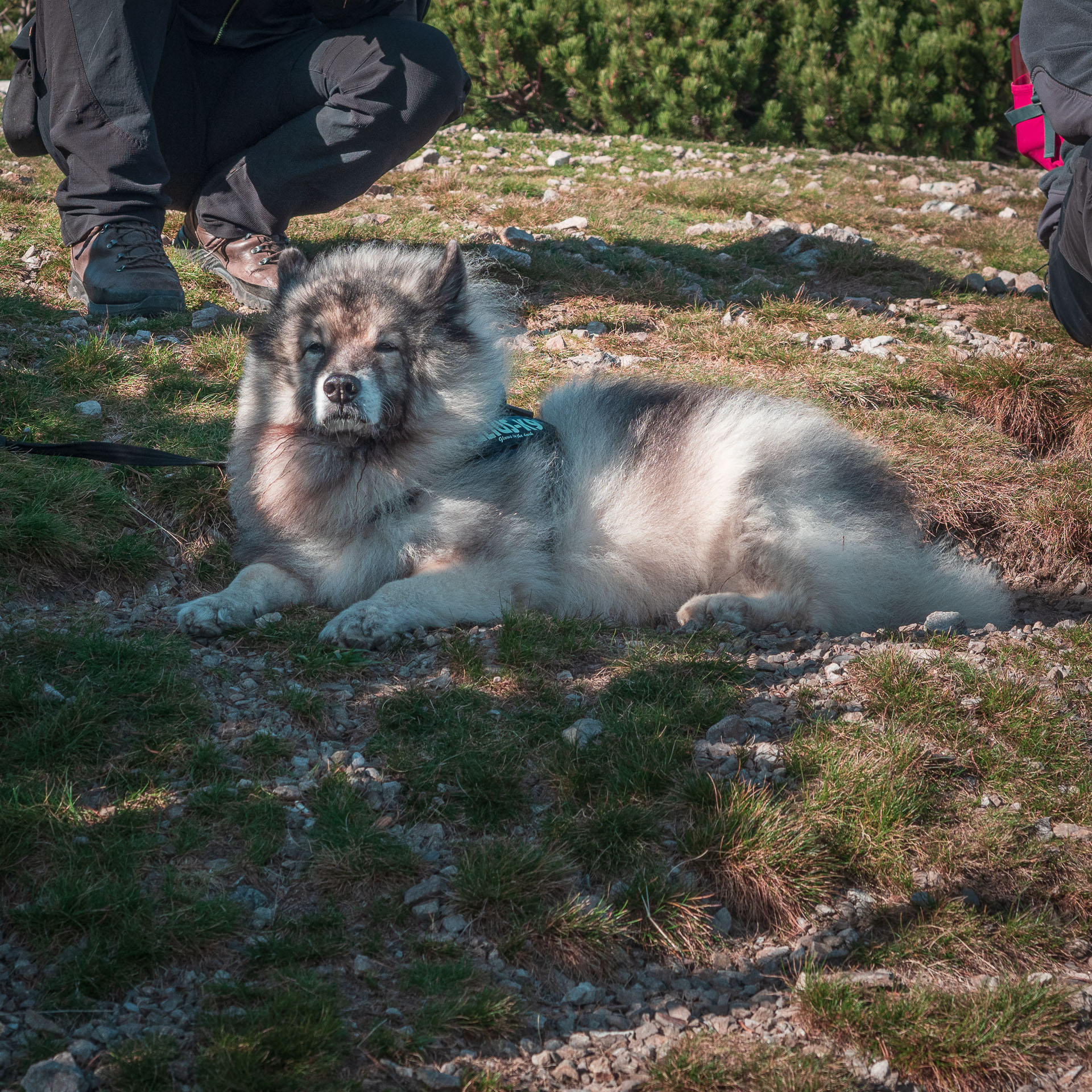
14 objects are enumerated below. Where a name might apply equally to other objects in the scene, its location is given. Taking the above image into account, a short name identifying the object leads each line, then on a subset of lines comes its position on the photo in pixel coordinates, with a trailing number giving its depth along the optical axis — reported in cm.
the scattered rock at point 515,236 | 717
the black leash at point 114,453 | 373
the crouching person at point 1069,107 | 424
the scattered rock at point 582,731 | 287
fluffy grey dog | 362
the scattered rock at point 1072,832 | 262
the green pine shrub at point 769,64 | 1259
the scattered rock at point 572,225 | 772
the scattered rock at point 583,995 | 214
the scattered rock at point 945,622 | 368
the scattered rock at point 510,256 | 665
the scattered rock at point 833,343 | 591
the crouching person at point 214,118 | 506
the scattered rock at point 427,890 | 232
